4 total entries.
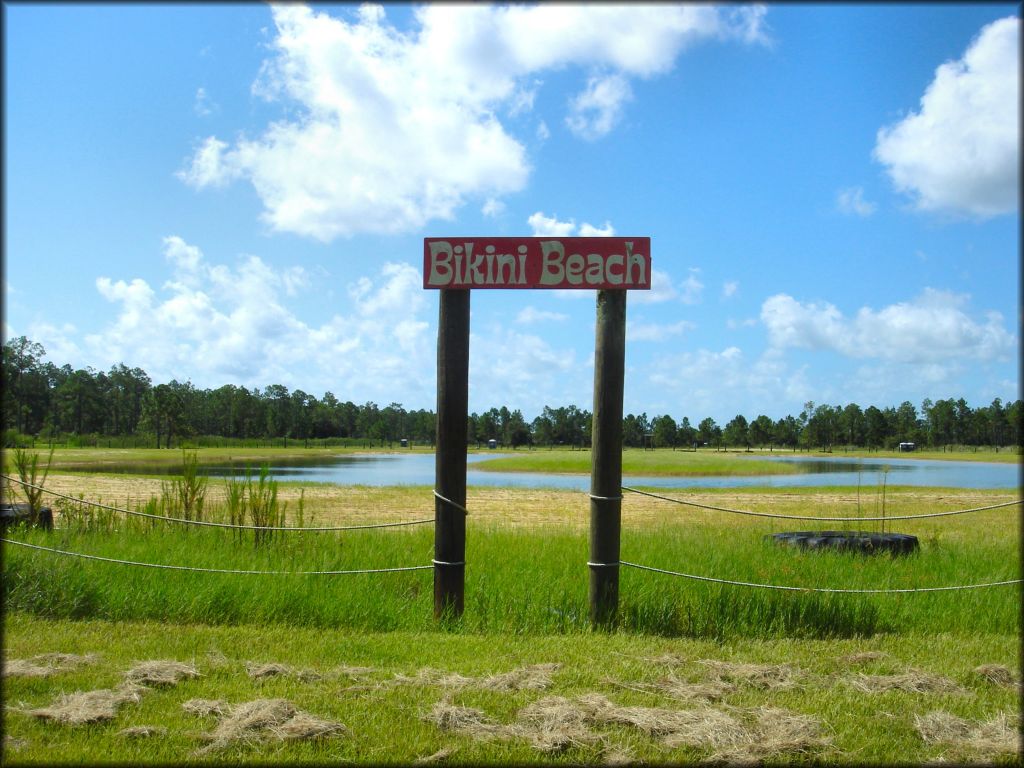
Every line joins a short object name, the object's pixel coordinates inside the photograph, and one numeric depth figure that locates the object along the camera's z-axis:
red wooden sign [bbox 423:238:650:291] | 6.57
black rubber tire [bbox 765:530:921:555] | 9.57
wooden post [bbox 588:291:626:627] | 6.45
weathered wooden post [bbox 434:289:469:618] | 6.55
